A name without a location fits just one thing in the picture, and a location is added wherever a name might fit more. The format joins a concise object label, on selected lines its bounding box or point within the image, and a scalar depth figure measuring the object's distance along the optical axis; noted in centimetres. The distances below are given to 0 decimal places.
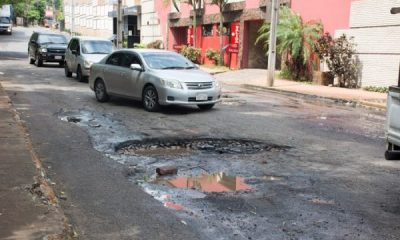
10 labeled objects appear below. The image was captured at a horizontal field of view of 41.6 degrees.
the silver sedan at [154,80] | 1262
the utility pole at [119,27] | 3129
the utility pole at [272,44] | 2033
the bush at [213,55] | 3132
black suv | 2678
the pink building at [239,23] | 2227
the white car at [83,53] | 2012
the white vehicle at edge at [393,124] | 584
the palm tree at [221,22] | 3001
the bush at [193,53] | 3338
